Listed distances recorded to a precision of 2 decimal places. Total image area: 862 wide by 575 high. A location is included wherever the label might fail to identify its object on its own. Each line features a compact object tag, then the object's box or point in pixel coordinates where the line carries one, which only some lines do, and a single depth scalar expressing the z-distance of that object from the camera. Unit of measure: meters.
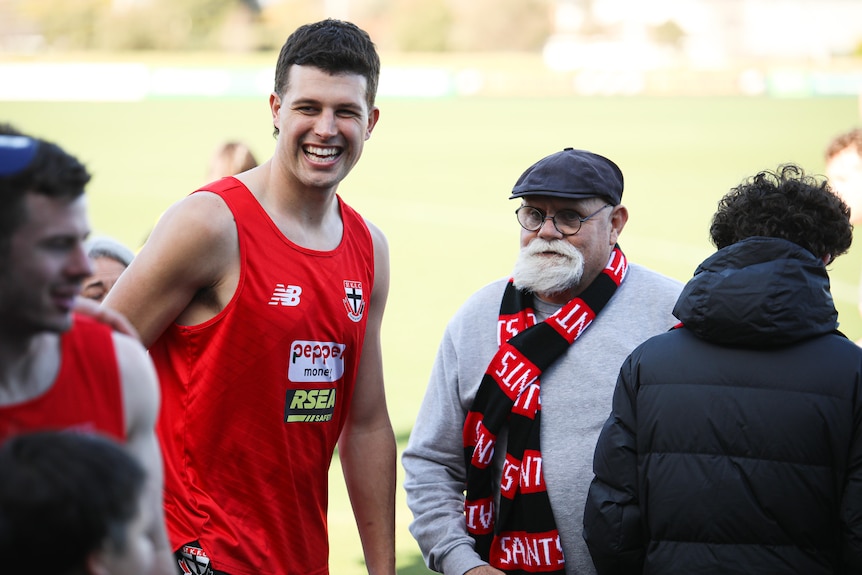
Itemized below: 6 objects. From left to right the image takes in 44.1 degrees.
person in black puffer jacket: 2.64
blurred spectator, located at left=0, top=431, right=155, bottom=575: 1.56
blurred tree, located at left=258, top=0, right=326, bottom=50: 52.92
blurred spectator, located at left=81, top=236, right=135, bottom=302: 4.62
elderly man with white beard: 3.29
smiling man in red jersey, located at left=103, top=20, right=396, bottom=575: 3.05
